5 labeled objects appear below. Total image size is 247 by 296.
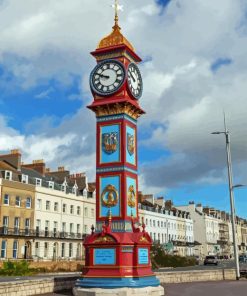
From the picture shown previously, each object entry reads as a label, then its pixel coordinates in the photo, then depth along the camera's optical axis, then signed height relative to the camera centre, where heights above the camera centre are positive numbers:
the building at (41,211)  52.09 +5.68
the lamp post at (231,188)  31.07 +4.63
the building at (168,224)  82.88 +6.08
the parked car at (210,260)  65.01 -0.75
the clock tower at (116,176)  20.33 +3.75
